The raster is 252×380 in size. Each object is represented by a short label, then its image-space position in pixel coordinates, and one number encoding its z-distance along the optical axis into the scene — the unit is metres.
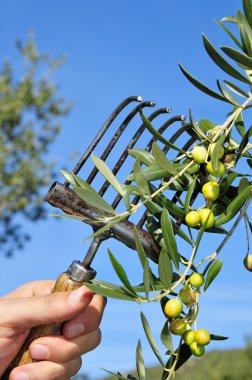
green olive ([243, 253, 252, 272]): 1.23
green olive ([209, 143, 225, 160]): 1.15
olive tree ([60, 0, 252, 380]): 1.13
